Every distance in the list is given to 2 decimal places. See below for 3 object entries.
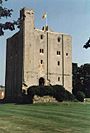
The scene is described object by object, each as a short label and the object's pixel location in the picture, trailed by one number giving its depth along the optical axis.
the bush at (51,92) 52.19
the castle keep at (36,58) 57.69
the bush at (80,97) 55.59
